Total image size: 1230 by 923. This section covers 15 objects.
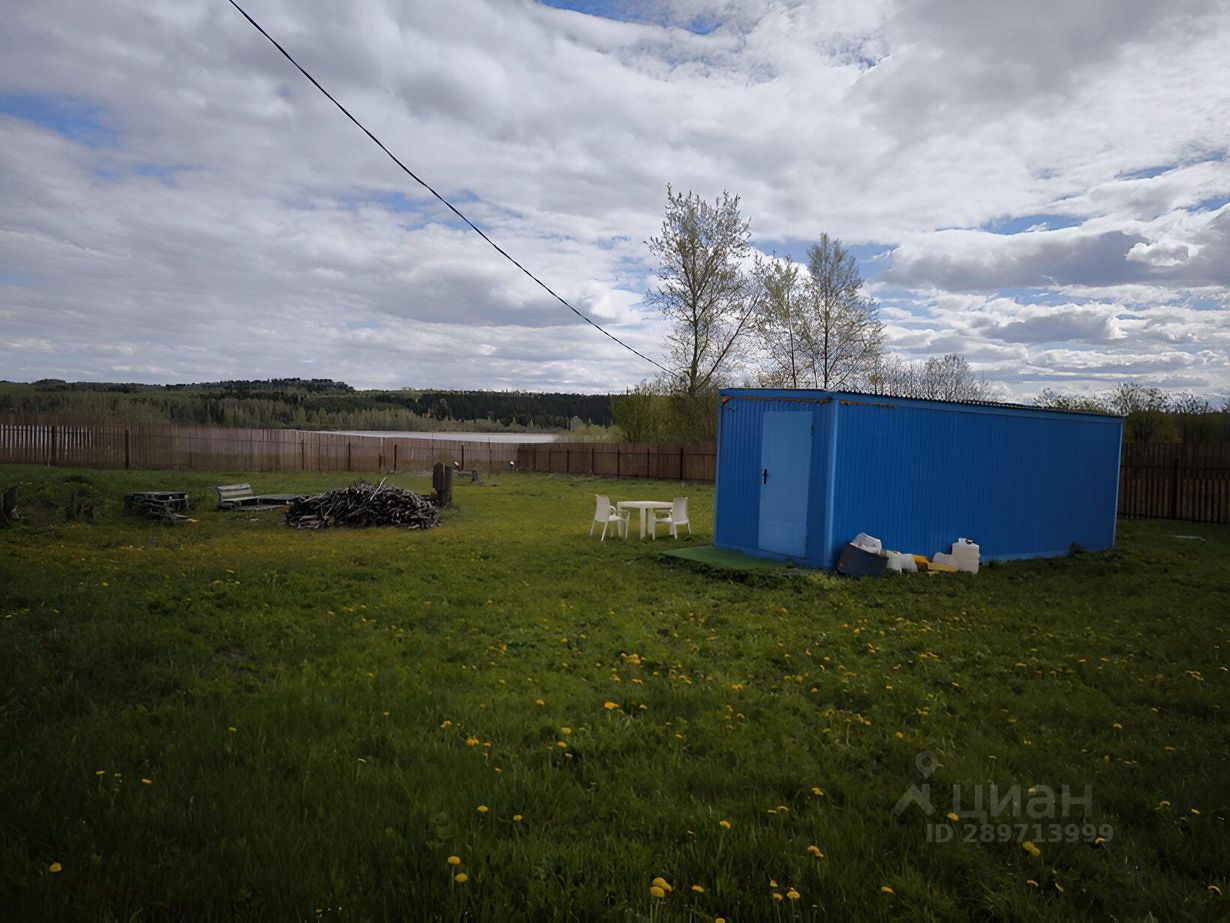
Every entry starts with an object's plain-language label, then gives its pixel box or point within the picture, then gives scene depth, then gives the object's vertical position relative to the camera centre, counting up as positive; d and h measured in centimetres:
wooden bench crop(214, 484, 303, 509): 1811 -213
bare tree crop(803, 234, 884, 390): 3136 +433
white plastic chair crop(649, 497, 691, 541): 1426 -171
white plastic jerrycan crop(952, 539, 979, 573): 1103 -180
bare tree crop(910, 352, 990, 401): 3484 +241
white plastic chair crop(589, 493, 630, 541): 1388 -171
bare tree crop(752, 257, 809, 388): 3198 +448
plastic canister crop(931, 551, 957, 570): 1107 -186
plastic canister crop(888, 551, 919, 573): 1038 -183
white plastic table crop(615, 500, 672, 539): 1409 -155
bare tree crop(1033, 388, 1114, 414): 2580 +112
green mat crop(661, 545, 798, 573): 1047 -196
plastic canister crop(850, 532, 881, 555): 1034 -155
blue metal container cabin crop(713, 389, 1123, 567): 1065 -68
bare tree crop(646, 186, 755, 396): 3294 +645
